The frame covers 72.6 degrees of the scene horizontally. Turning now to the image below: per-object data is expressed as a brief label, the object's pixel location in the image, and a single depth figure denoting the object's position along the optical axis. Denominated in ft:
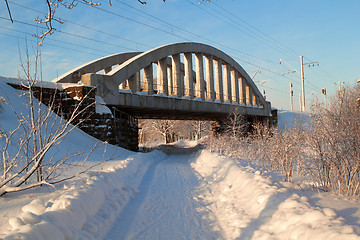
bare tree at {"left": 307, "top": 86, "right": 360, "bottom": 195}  18.21
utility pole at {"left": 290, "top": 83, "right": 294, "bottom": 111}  190.28
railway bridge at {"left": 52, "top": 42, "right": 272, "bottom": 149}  56.59
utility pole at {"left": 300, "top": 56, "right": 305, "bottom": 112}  120.30
